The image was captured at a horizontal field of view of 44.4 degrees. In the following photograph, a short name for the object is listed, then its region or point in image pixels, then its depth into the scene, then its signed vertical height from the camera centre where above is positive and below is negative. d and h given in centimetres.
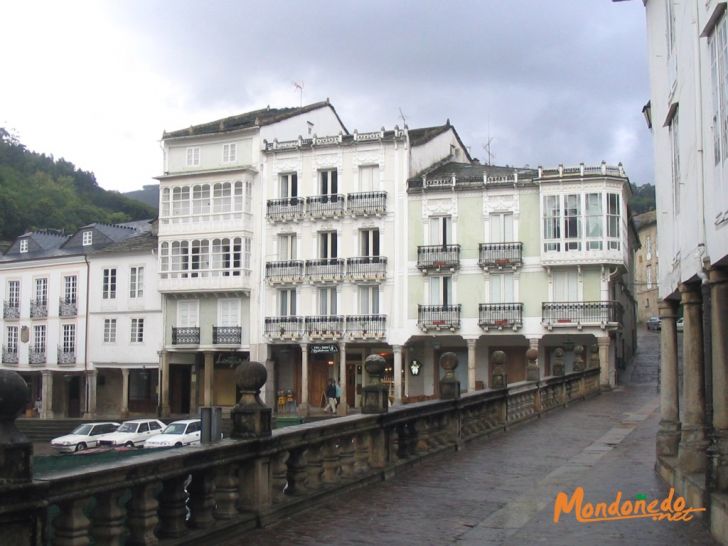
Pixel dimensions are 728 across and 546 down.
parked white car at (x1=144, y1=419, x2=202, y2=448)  3409 -380
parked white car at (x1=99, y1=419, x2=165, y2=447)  3825 -420
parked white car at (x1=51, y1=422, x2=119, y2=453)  3831 -442
